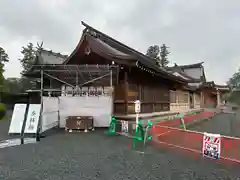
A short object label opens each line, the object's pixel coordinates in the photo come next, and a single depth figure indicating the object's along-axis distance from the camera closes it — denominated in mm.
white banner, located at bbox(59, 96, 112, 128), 7040
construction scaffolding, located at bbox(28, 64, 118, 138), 6576
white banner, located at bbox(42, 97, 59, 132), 6145
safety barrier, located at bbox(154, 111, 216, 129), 6444
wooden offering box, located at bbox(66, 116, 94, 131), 6630
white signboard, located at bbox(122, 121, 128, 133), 6183
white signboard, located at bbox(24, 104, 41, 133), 5809
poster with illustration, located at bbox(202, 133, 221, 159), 3665
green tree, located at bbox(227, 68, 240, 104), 31961
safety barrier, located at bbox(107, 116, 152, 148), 4926
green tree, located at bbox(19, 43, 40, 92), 26905
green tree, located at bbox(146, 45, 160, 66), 46586
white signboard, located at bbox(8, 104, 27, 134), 6065
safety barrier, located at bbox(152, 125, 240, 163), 3556
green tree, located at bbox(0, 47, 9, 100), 24610
